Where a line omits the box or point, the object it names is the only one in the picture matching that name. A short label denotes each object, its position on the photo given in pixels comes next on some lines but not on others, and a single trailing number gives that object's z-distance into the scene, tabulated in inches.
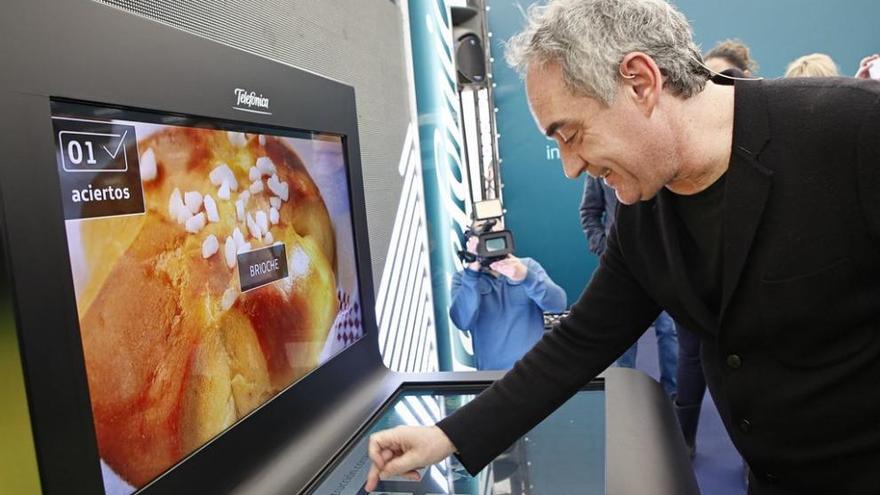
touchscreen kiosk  23.7
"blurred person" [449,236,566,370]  100.0
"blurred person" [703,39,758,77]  102.0
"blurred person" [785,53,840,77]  107.5
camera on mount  98.6
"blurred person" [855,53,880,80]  103.8
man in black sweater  36.1
